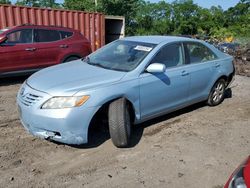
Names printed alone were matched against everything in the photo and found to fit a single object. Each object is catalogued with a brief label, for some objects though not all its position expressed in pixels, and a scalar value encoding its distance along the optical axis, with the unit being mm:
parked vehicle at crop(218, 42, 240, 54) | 9333
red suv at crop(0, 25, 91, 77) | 5425
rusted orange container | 7431
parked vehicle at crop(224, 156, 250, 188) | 1529
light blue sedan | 2698
